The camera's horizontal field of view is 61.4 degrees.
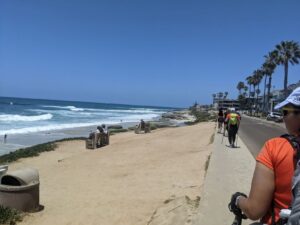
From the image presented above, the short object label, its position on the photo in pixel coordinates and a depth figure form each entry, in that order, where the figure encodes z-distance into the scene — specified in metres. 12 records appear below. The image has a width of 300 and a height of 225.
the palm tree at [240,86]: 92.70
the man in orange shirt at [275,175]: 1.38
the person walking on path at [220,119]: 14.08
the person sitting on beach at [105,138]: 13.48
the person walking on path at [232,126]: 9.42
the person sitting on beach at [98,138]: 13.06
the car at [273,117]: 30.62
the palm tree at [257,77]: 58.75
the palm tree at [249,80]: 66.55
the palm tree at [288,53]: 36.06
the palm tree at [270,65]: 41.72
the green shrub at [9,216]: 4.35
